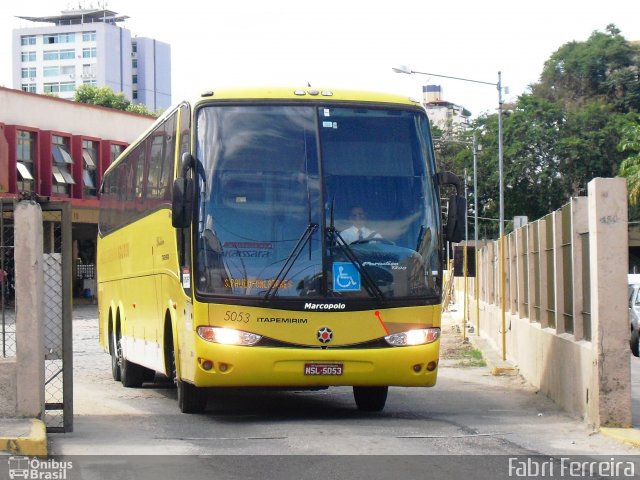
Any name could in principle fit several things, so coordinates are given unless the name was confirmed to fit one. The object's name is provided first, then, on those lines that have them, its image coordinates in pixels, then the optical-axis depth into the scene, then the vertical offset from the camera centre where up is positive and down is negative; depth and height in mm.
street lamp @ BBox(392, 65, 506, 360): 36125 +6355
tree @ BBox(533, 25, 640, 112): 82188 +14683
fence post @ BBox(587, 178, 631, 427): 11789 -225
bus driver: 12730 +605
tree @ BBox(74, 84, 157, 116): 97562 +15659
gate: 11141 -157
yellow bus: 12516 +507
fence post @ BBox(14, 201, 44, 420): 10875 -139
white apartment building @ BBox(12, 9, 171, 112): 165000 +32105
